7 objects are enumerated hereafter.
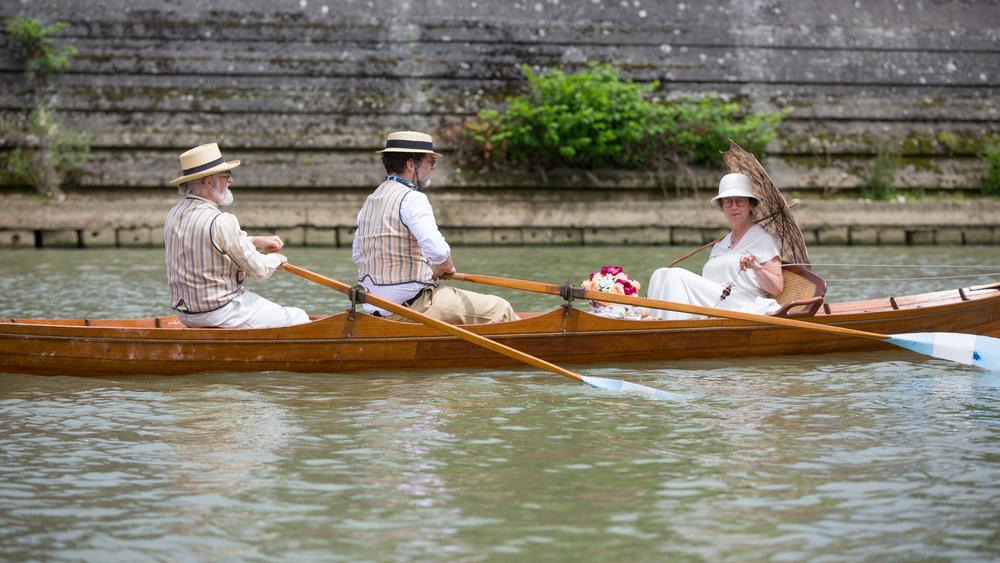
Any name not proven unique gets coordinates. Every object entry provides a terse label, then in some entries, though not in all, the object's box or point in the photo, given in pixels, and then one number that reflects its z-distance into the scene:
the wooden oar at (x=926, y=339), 14.01
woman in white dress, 15.10
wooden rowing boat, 13.56
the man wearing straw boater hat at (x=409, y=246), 13.75
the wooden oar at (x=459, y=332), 13.28
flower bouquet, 15.05
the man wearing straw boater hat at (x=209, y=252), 13.03
